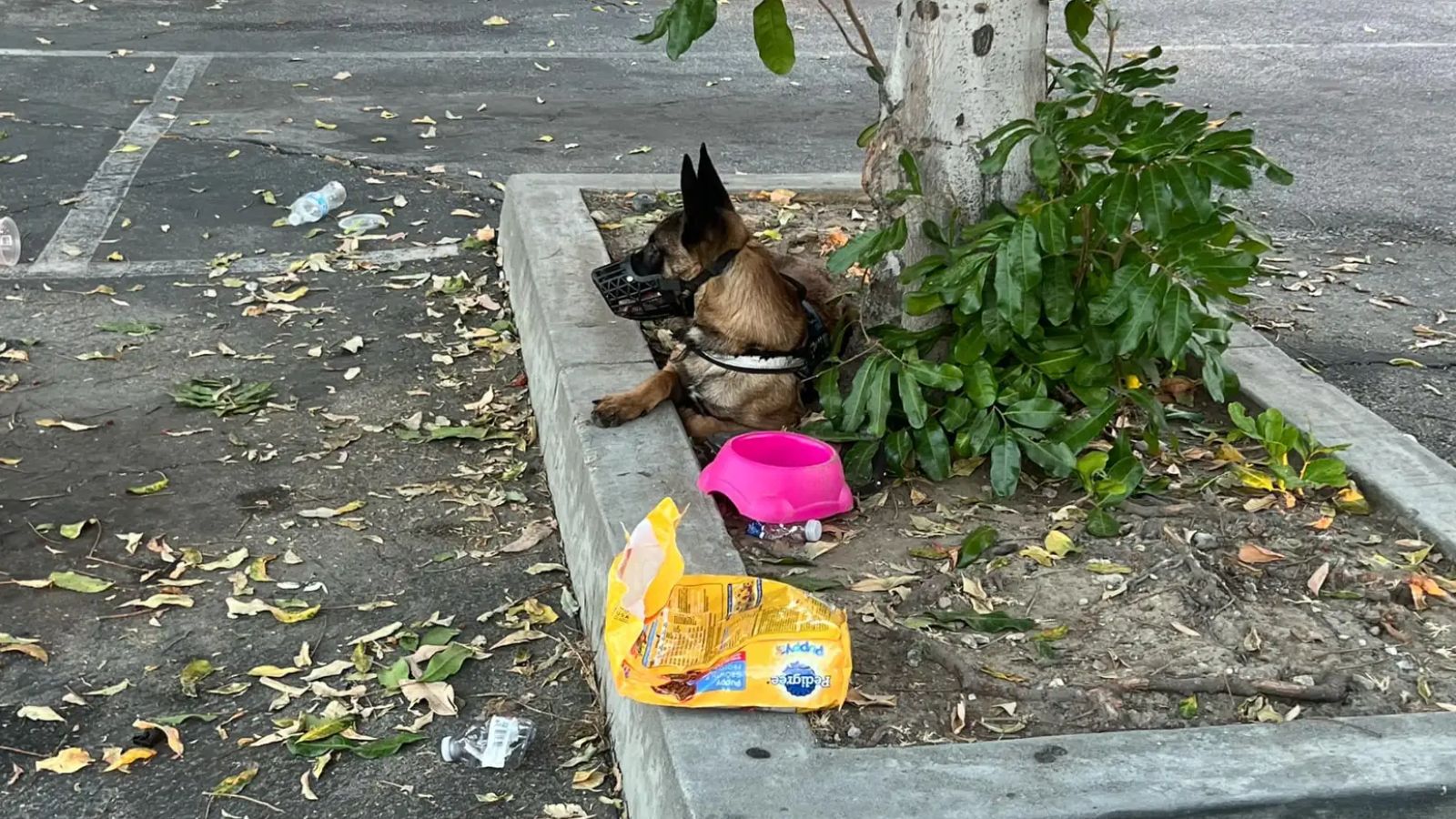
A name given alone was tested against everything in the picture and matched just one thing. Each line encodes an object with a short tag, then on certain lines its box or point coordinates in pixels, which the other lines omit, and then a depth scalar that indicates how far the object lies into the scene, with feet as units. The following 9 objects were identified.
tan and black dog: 15.03
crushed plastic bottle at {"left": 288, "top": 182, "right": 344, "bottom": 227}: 23.40
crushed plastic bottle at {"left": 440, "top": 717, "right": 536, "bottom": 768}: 11.04
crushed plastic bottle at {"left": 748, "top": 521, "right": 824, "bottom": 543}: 12.73
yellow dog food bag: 9.57
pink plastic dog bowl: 12.52
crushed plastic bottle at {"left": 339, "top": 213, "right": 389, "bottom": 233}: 23.29
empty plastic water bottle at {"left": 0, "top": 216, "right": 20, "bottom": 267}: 20.59
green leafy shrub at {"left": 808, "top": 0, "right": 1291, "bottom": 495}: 12.12
